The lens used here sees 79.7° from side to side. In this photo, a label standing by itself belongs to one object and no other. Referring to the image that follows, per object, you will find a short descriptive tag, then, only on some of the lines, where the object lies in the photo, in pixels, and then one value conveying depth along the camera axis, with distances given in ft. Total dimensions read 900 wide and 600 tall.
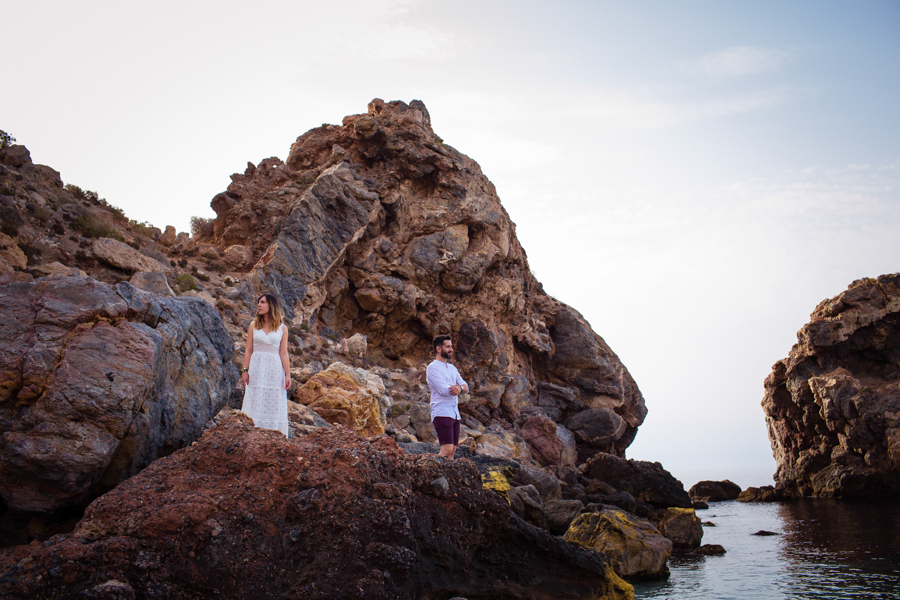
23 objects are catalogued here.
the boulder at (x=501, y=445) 73.36
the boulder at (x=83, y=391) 17.78
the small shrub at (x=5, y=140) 66.62
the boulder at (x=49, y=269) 47.11
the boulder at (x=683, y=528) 52.80
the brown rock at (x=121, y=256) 58.59
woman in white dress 24.07
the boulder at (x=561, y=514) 48.06
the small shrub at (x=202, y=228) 99.45
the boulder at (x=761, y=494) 117.29
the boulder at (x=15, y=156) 65.92
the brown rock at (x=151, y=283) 48.96
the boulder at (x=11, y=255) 45.44
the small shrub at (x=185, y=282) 64.23
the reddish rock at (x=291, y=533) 15.28
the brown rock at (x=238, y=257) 83.82
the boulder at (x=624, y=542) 36.83
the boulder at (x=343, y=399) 39.09
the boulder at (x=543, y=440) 90.22
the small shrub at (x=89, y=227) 62.44
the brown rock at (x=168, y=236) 84.02
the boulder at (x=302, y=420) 30.13
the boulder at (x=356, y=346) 85.71
